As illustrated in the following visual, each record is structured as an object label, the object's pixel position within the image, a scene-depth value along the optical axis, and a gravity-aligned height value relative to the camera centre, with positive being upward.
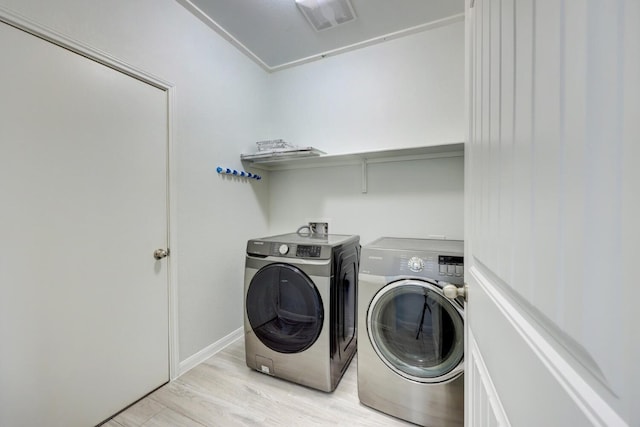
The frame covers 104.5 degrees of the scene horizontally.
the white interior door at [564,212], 0.22 +0.00
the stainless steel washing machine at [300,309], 1.57 -0.68
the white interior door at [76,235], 1.11 -0.14
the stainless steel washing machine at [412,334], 1.27 -0.69
